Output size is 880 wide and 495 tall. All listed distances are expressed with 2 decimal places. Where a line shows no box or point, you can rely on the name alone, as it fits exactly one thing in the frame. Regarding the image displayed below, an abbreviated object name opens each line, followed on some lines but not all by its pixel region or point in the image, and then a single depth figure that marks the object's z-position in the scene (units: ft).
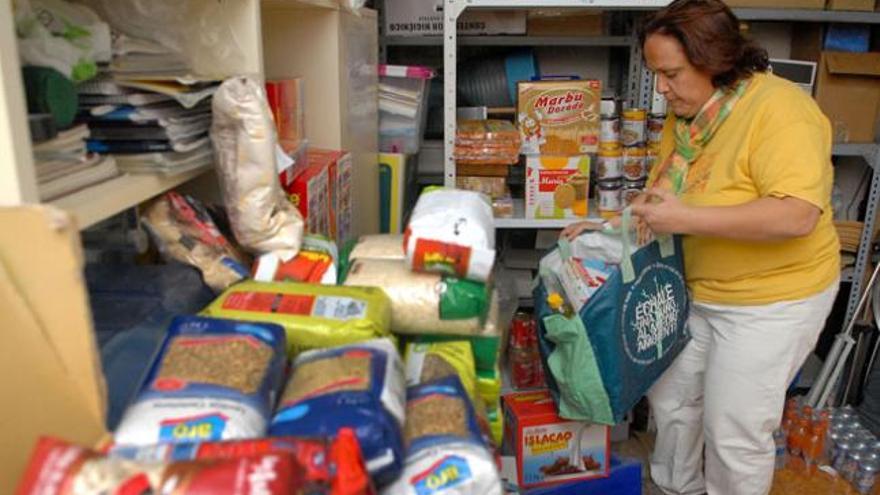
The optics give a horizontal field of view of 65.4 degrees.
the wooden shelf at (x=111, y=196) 2.36
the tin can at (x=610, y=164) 6.86
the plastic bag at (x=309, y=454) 1.82
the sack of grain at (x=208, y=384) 1.98
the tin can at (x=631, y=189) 6.99
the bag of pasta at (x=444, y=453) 2.15
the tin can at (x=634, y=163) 6.90
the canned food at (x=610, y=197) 6.96
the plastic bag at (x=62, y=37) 2.46
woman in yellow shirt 4.33
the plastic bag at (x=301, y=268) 3.24
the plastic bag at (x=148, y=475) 1.59
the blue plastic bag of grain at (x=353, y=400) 2.06
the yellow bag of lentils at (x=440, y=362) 2.81
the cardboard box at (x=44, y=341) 1.91
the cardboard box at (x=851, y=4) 6.90
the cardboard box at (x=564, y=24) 7.51
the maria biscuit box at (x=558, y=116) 6.53
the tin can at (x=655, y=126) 6.87
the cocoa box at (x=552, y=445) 5.99
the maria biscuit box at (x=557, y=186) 6.73
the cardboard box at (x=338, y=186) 4.61
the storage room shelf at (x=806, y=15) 6.86
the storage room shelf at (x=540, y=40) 7.42
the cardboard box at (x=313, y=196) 3.90
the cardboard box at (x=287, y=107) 4.29
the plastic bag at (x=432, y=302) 3.10
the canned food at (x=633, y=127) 6.77
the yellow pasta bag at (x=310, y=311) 2.69
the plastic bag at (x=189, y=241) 3.10
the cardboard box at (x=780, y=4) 6.88
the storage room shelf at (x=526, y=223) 6.94
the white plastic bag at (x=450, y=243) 3.02
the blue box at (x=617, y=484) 6.03
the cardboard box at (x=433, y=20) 7.43
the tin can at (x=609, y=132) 6.75
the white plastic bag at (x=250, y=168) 3.03
